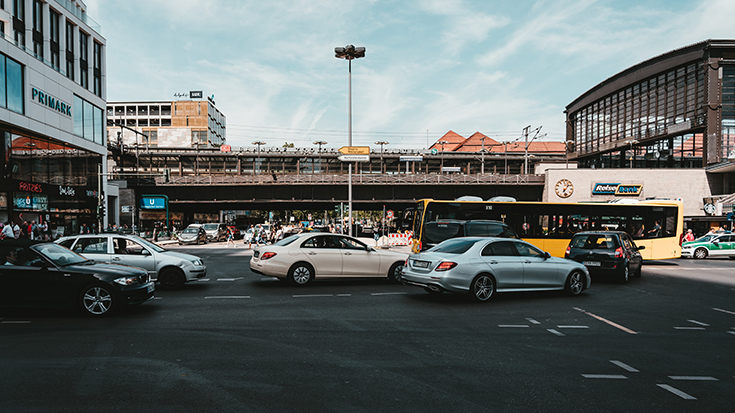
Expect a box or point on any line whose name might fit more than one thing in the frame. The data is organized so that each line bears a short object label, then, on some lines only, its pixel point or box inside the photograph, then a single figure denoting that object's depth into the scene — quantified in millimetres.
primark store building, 30047
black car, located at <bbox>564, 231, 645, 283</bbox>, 13766
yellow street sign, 24134
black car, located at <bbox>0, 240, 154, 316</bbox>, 8180
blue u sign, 48750
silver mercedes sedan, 9922
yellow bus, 20078
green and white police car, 24859
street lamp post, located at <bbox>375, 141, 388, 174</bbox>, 68562
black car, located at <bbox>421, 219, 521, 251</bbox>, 14664
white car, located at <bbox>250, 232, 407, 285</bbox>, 12391
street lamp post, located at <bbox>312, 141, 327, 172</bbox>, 67125
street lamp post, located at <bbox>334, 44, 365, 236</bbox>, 24594
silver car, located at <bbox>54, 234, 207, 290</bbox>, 11531
